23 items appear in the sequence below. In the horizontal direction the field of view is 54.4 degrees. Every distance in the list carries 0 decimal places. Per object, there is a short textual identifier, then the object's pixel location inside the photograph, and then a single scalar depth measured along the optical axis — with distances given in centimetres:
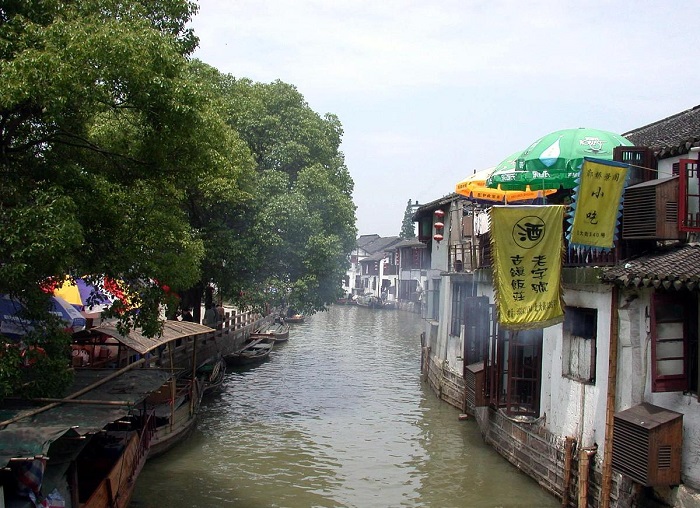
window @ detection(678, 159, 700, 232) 1084
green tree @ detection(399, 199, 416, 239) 9556
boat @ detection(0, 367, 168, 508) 813
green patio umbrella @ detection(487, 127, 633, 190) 1408
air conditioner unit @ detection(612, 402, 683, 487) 991
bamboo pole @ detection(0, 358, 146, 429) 847
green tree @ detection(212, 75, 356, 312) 2569
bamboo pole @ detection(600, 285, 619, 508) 1125
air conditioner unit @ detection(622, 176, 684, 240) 1100
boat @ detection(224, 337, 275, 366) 2967
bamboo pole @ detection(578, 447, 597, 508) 1156
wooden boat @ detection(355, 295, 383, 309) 7075
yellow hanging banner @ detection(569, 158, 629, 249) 1141
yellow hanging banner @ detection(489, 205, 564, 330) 1227
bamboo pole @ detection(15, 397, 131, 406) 941
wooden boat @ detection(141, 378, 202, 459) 1567
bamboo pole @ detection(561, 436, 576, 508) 1234
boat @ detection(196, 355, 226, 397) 2275
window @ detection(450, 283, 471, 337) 2223
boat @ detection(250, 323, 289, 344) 3775
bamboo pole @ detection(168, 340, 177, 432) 1630
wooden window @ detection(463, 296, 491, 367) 1848
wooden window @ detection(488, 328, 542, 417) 1488
